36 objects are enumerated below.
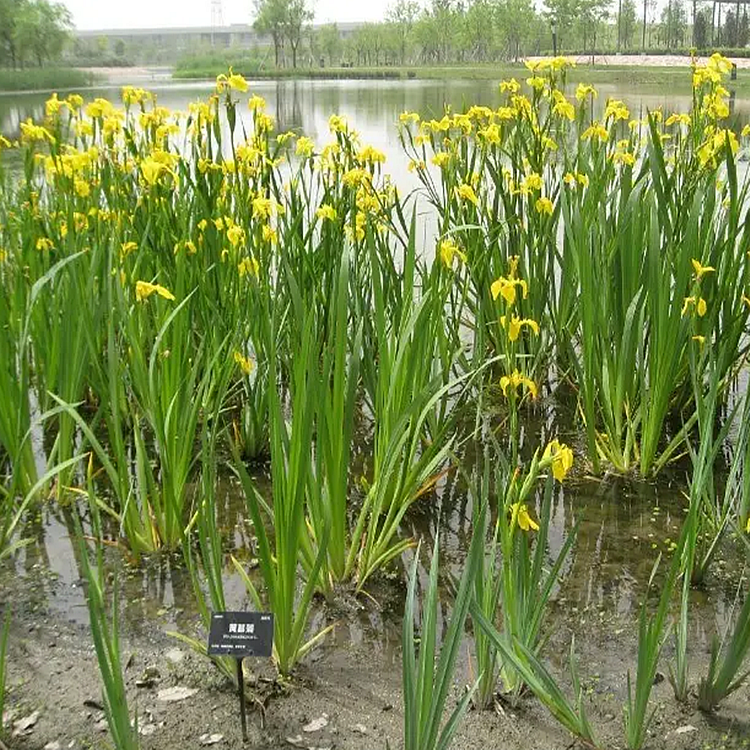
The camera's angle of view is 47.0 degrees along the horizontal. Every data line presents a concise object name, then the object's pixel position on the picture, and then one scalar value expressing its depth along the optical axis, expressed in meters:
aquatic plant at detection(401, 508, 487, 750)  1.14
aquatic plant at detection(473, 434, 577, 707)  1.32
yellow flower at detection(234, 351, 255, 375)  2.07
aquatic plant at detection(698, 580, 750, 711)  1.29
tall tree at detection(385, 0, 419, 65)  60.38
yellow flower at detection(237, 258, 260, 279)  2.02
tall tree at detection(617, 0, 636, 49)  55.96
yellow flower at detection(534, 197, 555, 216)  2.49
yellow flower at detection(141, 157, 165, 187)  2.20
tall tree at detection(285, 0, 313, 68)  52.50
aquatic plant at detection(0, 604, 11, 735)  1.31
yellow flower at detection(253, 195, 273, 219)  2.12
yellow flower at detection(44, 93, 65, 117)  2.48
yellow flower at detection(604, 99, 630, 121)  2.72
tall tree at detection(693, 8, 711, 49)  38.03
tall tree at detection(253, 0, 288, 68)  52.12
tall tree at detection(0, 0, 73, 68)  33.97
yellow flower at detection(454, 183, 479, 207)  2.27
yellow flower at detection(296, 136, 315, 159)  2.50
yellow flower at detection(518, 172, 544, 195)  2.43
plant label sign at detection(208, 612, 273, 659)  1.31
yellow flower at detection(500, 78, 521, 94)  2.79
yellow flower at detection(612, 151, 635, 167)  2.50
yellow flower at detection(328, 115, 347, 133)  2.46
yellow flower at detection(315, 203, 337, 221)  2.18
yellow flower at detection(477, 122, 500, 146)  2.61
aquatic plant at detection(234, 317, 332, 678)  1.43
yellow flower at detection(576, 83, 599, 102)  2.73
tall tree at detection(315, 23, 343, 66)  59.25
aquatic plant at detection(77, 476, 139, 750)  1.15
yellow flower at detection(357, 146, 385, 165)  2.43
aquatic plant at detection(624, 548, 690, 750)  1.24
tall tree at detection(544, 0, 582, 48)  49.00
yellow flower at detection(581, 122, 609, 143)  2.65
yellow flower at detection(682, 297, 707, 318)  1.92
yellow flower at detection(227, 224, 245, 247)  2.11
